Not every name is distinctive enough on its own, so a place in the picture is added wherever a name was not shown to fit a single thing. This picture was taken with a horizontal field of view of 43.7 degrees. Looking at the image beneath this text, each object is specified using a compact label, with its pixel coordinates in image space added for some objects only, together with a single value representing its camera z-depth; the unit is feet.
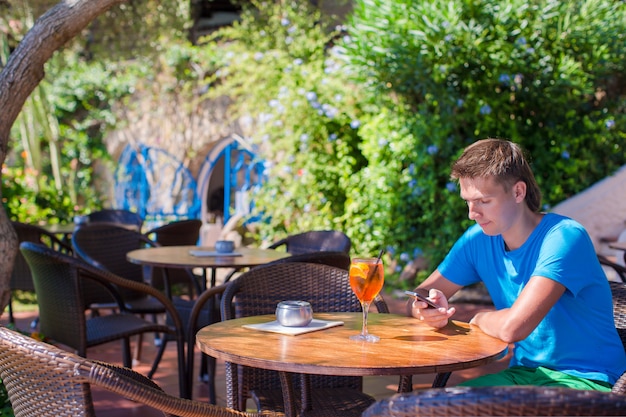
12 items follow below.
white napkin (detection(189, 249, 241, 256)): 13.07
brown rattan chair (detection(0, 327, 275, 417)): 4.80
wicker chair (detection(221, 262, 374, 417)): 7.93
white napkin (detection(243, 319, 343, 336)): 6.63
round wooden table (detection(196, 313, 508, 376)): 5.55
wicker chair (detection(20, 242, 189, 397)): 10.31
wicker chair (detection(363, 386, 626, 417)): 3.42
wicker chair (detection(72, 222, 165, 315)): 13.33
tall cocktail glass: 6.50
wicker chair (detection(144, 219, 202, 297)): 16.40
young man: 6.56
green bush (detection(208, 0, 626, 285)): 20.17
